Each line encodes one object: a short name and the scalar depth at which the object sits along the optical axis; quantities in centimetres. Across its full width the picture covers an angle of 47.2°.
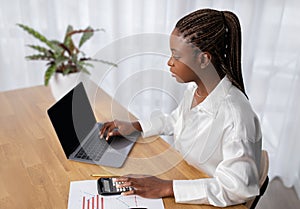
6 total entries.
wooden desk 99
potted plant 144
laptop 116
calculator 99
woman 95
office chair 112
